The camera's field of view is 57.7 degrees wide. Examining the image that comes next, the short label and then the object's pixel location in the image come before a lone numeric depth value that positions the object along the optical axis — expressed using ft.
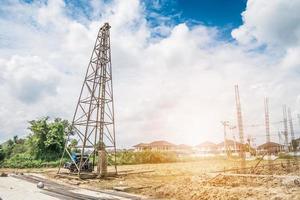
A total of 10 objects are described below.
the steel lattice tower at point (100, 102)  76.38
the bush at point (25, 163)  128.93
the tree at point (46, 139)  136.56
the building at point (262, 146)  317.42
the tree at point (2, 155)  148.56
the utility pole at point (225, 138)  177.24
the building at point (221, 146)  364.62
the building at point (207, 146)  366.84
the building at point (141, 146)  311.93
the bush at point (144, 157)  156.71
